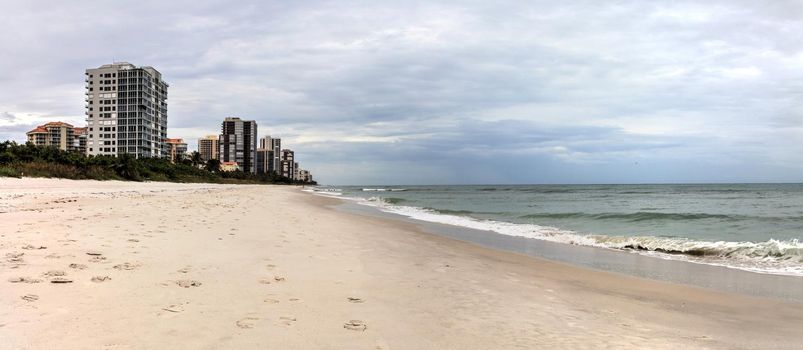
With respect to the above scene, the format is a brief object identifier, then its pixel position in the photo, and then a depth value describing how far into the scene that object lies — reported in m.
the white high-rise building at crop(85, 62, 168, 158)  125.56
